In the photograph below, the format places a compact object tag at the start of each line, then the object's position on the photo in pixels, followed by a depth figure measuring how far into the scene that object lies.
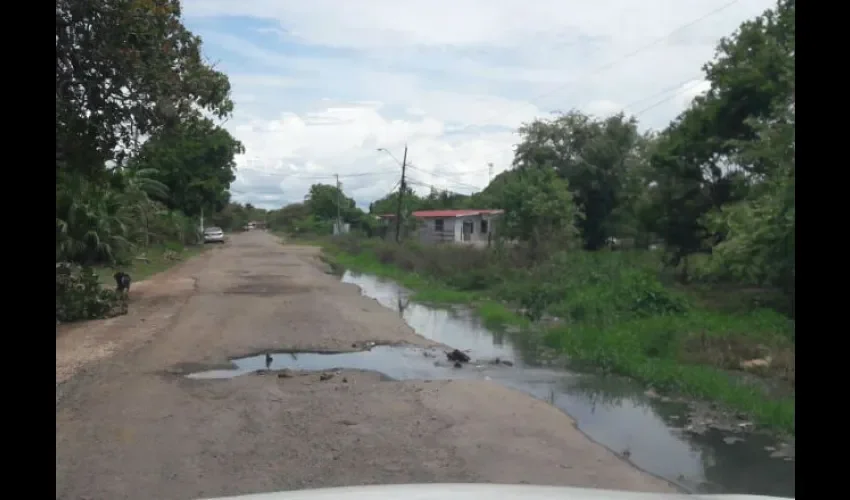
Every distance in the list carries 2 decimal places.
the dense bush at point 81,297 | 16.86
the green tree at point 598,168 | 40.38
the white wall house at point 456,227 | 58.00
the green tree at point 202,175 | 39.91
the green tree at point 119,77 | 12.95
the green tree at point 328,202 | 89.94
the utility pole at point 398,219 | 48.00
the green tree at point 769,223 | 14.87
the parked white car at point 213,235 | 60.04
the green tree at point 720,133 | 21.70
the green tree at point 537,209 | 30.43
